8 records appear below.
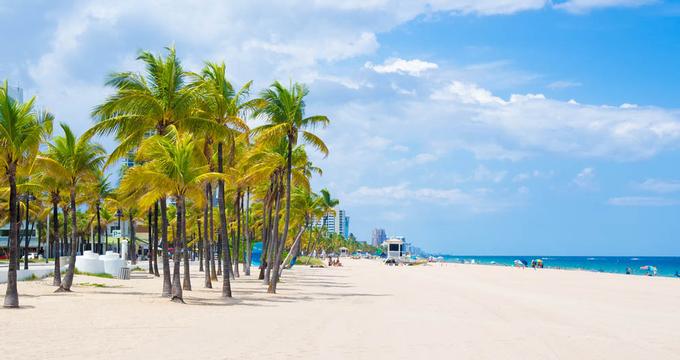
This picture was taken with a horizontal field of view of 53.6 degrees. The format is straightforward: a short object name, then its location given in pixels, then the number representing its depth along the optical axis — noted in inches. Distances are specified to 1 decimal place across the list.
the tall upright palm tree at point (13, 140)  742.5
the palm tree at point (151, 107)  877.8
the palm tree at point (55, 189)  1130.0
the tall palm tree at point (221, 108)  969.5
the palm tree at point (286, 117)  1066.7
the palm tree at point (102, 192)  1379.2
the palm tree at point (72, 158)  1008.9
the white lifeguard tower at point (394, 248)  4223.7
